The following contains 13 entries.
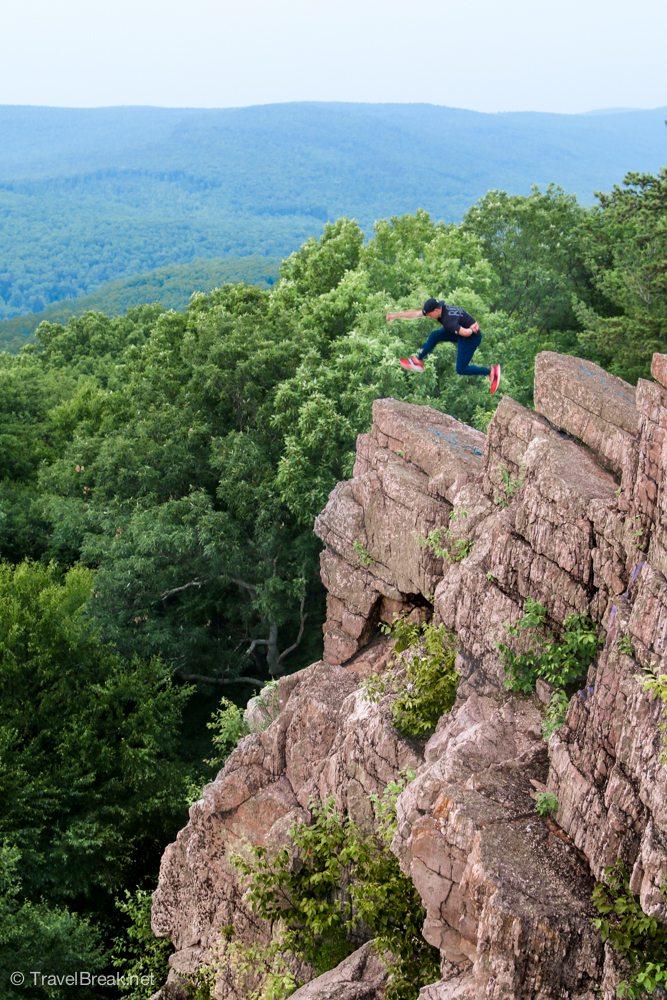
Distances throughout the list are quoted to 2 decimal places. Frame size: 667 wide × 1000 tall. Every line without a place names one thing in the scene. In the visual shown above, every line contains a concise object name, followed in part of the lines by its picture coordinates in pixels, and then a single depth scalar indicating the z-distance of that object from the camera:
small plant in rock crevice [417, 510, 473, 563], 17.45
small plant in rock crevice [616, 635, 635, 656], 12.04
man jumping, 18.43
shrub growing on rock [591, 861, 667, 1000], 10.23
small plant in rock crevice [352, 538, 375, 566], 20.88
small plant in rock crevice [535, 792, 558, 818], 12.20
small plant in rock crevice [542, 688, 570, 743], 13.46
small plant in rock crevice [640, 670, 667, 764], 10.80
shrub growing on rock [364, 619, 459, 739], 15.73
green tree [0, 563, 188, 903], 22.77
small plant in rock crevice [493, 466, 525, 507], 16.72
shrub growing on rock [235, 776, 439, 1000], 13.69
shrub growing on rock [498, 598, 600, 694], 13.80
